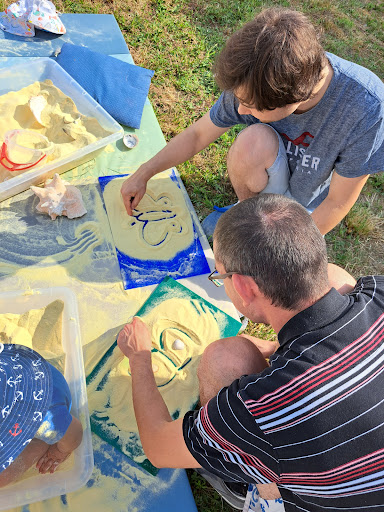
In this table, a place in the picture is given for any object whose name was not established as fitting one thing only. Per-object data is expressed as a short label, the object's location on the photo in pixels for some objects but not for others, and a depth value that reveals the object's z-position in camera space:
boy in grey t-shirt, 1.51
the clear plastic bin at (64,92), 2.29
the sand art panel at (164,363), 1.74
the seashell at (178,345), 1.94
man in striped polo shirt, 1.06
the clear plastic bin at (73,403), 1.44
